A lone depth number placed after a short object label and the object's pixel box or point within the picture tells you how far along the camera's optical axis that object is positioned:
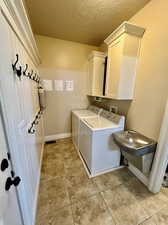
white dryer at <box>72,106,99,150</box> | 2.36
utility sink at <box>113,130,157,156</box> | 1.33
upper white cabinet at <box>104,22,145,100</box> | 1.51
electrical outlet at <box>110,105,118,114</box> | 2.21
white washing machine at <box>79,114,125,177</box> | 1.62
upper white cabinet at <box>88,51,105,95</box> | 2.30
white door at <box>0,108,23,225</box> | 0.57
